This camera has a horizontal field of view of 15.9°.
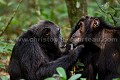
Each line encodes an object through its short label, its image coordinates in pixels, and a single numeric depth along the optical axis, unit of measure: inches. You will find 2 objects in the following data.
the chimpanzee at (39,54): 305.0
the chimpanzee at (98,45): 312.5
